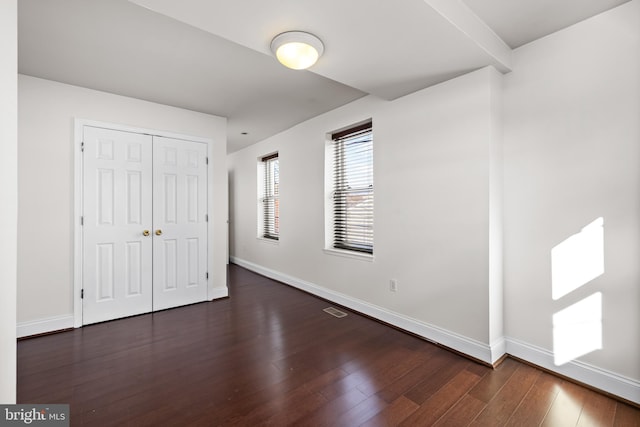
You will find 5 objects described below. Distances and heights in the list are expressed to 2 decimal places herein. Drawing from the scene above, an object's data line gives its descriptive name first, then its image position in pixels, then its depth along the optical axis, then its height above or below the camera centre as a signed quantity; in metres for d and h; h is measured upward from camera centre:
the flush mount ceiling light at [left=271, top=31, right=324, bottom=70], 1.85 +1.11
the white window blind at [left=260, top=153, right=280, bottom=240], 5.18 +0.29
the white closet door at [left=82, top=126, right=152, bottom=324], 3.14 -0.11
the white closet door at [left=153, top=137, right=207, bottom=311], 3.55 -0.11
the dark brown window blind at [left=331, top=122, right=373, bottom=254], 3.47 +0.32
